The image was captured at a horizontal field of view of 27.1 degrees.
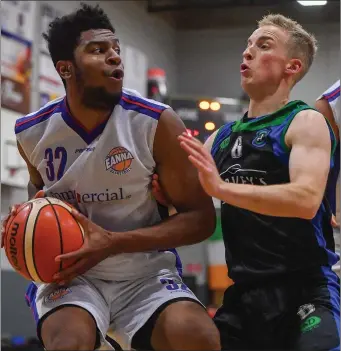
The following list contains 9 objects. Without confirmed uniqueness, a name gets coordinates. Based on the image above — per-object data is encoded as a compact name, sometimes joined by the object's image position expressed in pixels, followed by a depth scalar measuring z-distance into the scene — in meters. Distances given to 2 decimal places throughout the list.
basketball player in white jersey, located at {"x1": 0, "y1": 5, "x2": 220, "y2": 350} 2.72
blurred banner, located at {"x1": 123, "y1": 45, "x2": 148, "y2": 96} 10.23
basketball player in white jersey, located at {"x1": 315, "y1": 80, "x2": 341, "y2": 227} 3.42
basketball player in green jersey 2.58
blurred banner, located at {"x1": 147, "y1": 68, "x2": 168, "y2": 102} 10.65
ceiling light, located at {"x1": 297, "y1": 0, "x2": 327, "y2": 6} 11.28
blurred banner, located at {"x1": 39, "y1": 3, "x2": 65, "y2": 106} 8.24
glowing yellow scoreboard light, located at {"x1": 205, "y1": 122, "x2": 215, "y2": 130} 9.57
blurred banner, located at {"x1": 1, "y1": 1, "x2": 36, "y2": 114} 7.57
